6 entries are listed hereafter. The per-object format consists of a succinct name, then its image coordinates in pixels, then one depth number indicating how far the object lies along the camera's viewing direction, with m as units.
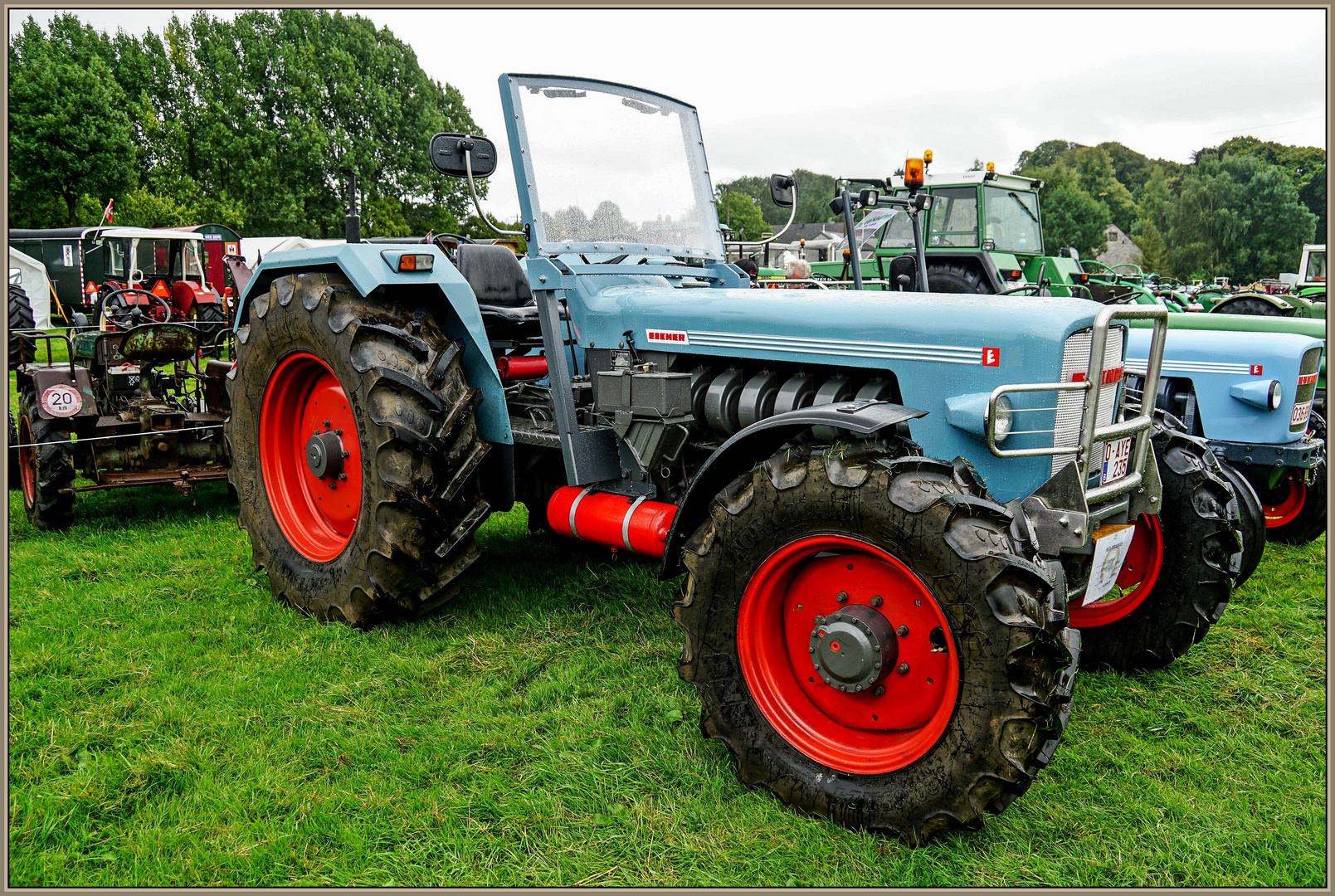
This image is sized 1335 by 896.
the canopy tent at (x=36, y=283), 15.60
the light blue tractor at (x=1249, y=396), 5.08
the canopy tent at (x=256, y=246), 23.80
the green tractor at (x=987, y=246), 11.47
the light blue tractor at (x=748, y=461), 2.47
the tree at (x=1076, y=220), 52.25
